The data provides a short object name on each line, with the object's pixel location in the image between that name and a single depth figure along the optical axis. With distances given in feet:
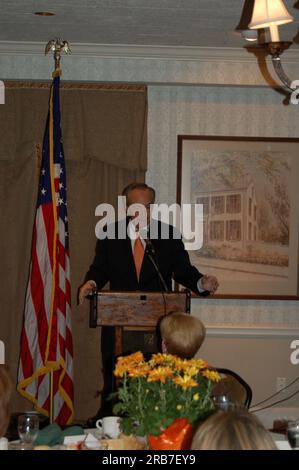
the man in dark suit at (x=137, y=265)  15.89
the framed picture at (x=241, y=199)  19.31
